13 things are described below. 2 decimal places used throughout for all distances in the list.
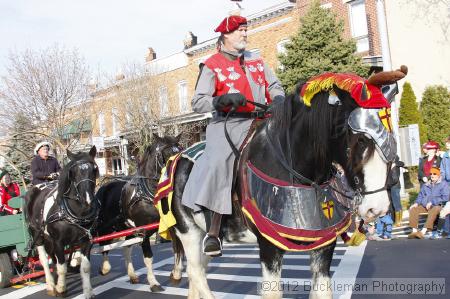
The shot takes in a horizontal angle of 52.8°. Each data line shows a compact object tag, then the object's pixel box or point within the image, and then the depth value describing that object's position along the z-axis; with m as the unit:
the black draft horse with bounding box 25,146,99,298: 7.07
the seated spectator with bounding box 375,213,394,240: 10.22
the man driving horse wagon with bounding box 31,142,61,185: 9.16
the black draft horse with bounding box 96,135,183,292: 7.87
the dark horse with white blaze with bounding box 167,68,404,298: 2.84
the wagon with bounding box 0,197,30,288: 8.67
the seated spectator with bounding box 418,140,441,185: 10.58
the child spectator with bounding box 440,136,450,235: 9.91
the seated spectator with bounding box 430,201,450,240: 9.77
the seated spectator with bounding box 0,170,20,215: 9.20
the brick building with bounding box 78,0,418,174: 21.80
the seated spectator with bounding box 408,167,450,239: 10.06
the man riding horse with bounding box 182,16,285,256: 3.84
